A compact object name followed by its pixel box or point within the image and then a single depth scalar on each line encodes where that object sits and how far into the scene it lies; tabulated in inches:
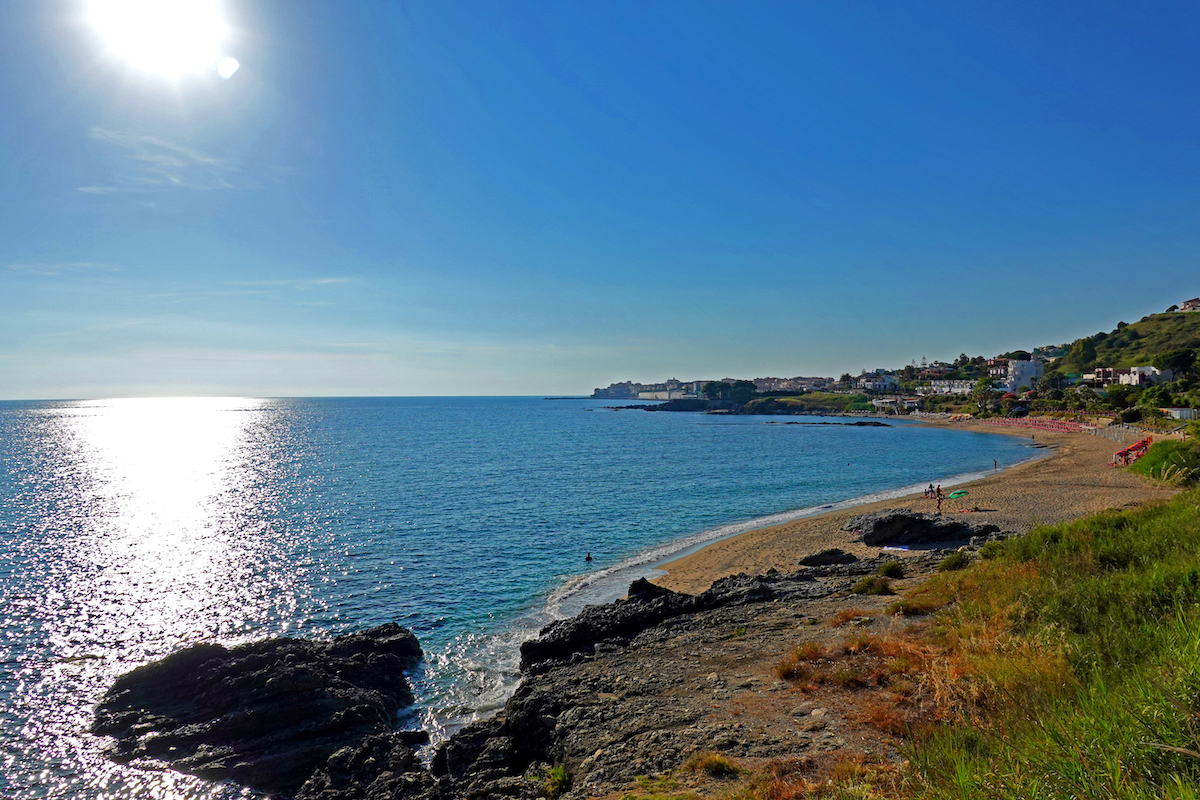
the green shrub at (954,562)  815.1
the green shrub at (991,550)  748.6
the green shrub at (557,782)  398.3
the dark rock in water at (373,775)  495.8
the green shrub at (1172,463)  1497.5
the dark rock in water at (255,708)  590.6
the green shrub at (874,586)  765.1
